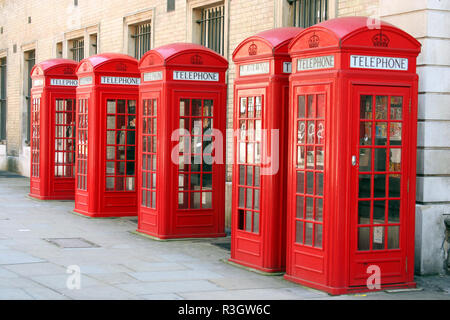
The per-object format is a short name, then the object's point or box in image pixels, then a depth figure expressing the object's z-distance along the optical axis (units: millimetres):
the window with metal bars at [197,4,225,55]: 14416
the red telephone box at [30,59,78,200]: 16344
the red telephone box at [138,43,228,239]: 11227
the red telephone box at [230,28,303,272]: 8781
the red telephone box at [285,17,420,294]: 7750
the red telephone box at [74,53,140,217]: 13578
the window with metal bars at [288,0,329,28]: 11620
